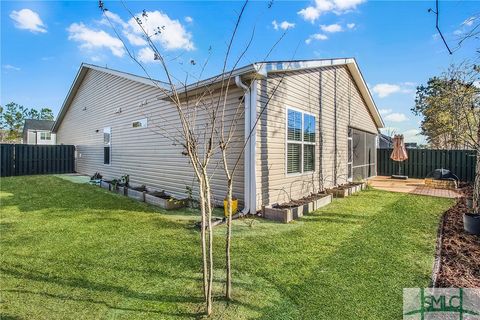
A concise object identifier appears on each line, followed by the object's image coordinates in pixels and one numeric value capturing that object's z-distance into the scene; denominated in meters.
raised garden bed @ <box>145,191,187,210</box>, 6.41
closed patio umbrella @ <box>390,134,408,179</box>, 12.46
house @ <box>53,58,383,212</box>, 5.83
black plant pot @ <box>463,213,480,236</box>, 4.39
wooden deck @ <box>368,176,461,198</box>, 8.63
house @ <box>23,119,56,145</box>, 33.59
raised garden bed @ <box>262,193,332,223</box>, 5.24
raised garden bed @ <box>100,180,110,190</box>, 9.36
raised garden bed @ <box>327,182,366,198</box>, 7.93
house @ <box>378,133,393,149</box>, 22.55
